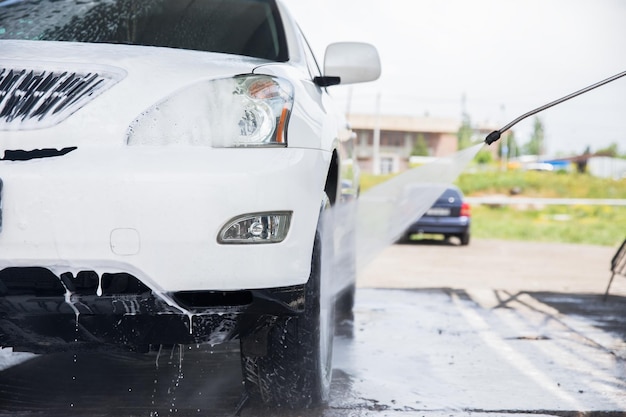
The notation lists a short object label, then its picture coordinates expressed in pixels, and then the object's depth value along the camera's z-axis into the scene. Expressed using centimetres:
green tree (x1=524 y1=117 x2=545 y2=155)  11575
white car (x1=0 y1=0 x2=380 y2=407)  275
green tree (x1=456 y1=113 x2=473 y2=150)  9265
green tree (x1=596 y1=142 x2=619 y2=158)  8544
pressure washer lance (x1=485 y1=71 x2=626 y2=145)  399
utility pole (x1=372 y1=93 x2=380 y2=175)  5609
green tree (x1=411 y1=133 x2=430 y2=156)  8062
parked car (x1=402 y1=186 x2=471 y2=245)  1830
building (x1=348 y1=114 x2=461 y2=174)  8238
